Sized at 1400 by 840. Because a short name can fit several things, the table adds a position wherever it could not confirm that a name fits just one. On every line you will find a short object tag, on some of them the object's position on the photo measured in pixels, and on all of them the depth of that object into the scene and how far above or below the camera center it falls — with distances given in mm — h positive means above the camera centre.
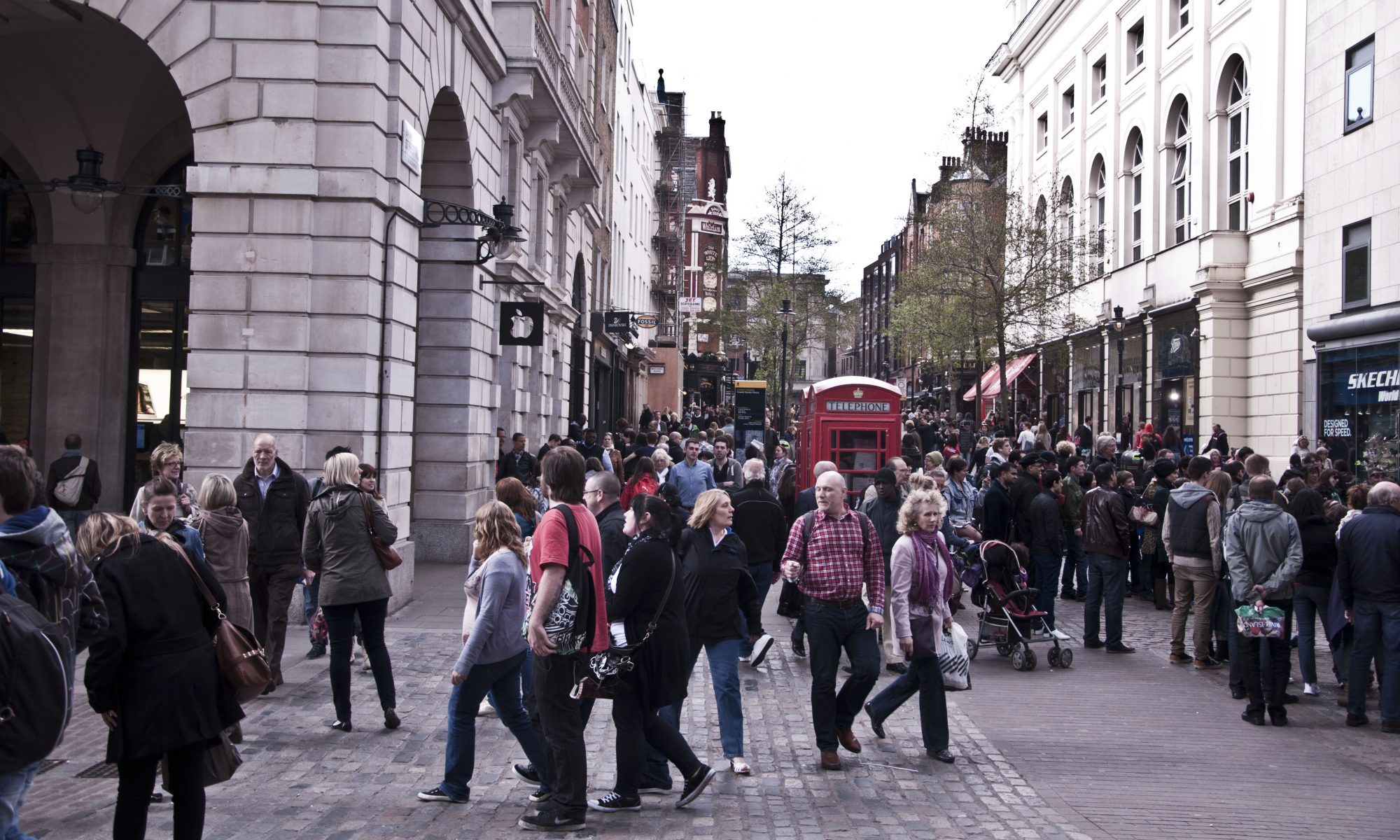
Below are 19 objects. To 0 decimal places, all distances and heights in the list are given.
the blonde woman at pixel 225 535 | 8188 -694
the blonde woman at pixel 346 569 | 8055 -892
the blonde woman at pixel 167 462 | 8414 -208
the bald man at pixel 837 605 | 7680 -1015
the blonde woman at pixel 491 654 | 6574 -1170
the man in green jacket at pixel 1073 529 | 14250 -937
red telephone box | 22906 +391
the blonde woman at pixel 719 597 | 7434 -953
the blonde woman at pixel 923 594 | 7836 -951
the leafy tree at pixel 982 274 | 34625 +5047
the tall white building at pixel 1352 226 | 21531 +4349
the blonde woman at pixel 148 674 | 4934 -991
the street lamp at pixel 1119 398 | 31642 +1674
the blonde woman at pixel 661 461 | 15195 -242
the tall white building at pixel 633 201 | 41969 +9580
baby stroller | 11148 -1487
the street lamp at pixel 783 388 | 44719 +2217
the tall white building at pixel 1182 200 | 27344 +6810
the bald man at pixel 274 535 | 9375 -776
